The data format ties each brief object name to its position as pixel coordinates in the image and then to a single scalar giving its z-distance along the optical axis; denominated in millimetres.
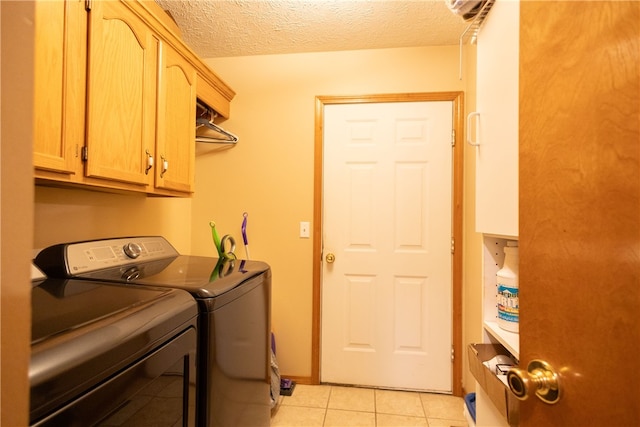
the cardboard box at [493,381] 780
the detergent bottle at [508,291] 969
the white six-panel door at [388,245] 1947
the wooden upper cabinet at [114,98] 881
